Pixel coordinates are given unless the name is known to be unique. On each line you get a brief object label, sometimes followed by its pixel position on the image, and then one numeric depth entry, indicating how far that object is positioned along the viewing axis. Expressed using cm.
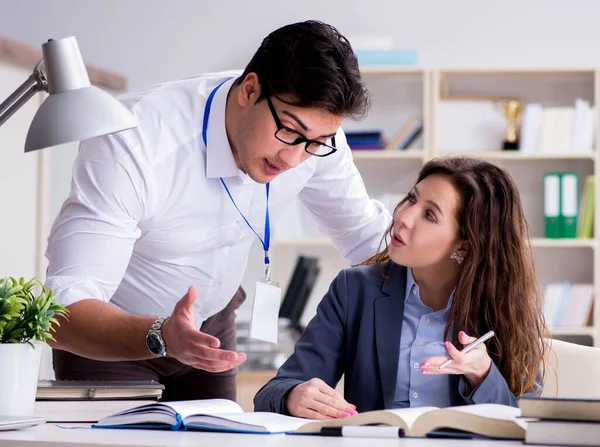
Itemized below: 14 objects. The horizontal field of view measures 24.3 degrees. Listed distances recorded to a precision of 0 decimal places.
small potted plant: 268
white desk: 229
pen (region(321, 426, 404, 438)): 245
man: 335
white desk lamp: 260
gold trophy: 615
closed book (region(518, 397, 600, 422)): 232
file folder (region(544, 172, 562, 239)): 604
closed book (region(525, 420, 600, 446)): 227
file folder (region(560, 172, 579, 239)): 603
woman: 340
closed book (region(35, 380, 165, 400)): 311
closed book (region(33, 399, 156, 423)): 298
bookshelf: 608
